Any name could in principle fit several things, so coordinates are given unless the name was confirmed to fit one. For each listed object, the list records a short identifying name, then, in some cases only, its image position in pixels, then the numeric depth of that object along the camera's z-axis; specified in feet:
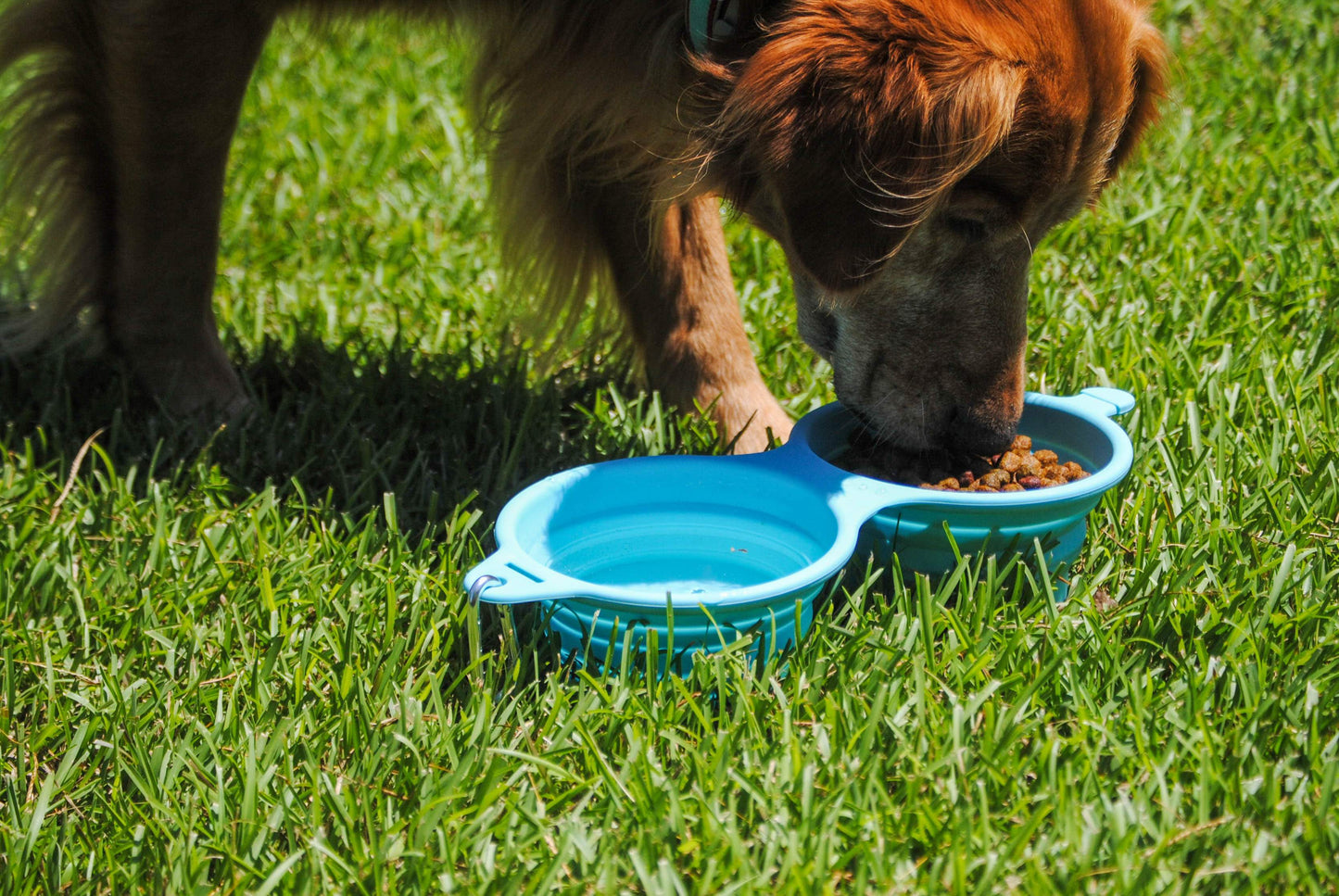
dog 6.63
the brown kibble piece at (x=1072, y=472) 7.70
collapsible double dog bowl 6.34
